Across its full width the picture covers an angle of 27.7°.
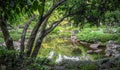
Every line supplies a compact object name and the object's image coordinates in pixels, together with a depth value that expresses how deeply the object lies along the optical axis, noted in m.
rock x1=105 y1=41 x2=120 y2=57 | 19.78
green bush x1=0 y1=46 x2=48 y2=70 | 5.77
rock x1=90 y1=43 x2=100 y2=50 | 23.77
